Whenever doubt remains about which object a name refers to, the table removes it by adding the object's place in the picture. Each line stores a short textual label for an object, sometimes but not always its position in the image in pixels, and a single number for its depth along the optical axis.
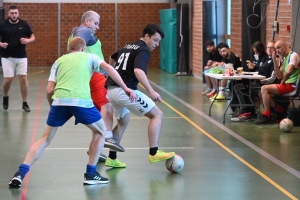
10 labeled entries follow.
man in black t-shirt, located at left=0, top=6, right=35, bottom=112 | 12.59
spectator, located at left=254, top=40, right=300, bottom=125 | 11.45
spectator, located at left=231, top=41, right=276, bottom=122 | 12.05
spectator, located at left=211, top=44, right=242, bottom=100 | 14.57
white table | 11.76
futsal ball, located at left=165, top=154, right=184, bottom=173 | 7.55
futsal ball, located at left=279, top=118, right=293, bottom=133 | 10.62
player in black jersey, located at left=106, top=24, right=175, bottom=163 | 7.41
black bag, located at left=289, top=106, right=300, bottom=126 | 11.27
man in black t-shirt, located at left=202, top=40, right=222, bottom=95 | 15.80
